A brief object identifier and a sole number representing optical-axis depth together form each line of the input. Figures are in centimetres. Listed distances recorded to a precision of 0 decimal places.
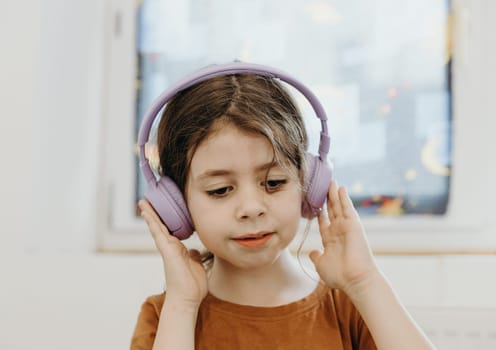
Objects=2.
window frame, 171
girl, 96
